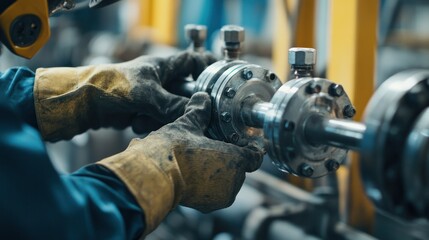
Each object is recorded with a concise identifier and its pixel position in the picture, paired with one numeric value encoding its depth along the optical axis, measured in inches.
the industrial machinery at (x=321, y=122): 27.1
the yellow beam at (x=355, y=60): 52.0
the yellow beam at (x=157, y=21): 102.3
